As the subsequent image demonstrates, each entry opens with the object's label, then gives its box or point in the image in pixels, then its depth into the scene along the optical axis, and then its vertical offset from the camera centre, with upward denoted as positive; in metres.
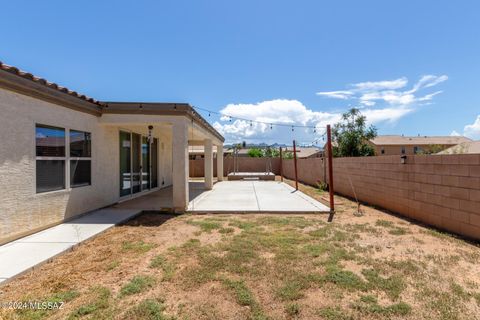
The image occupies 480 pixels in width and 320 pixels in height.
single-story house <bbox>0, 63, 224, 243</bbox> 4.54 +0.41
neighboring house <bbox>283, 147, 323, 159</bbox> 59.24 +2.65
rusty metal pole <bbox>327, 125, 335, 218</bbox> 7.34 -0.06
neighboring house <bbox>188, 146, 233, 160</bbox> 31.95 +1.53
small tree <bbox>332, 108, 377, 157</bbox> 20.05 +1.98
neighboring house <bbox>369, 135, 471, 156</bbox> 40.16 +2.57
